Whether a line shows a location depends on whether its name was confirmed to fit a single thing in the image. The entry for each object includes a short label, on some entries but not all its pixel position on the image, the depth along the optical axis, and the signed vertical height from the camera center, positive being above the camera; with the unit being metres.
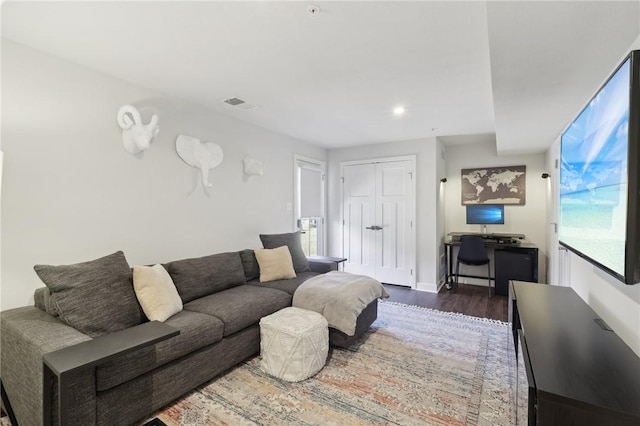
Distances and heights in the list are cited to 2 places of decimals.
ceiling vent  2.99 +1.10
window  4.80 +0.10
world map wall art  4.87 +0.40
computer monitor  5.00 -0.09
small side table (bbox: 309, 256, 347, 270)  4.00 -0.70
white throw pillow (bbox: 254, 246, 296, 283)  3.30 -0.64
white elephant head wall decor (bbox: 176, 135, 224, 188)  3.02 +0.58
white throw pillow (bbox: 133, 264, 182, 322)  2.12 -0.63
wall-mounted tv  1.16 +0.16
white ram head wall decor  2.50 +0.68
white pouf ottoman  2.21 -1.05
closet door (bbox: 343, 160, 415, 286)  4.86 -0.20
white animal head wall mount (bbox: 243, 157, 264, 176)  3.71 +0.53
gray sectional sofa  1.54 -0.85
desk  4.32 -0.74
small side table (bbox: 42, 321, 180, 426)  1.28 -0.68
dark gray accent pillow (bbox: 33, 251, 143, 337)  1.78 -0.55
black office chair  4.52 -0.66
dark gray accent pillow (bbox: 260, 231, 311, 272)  3.67 -0.46
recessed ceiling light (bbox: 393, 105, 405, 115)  3.21 +1.10
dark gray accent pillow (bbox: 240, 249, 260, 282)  3.33 -0.64
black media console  1.01 -0.66
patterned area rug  1.83 -1.29
